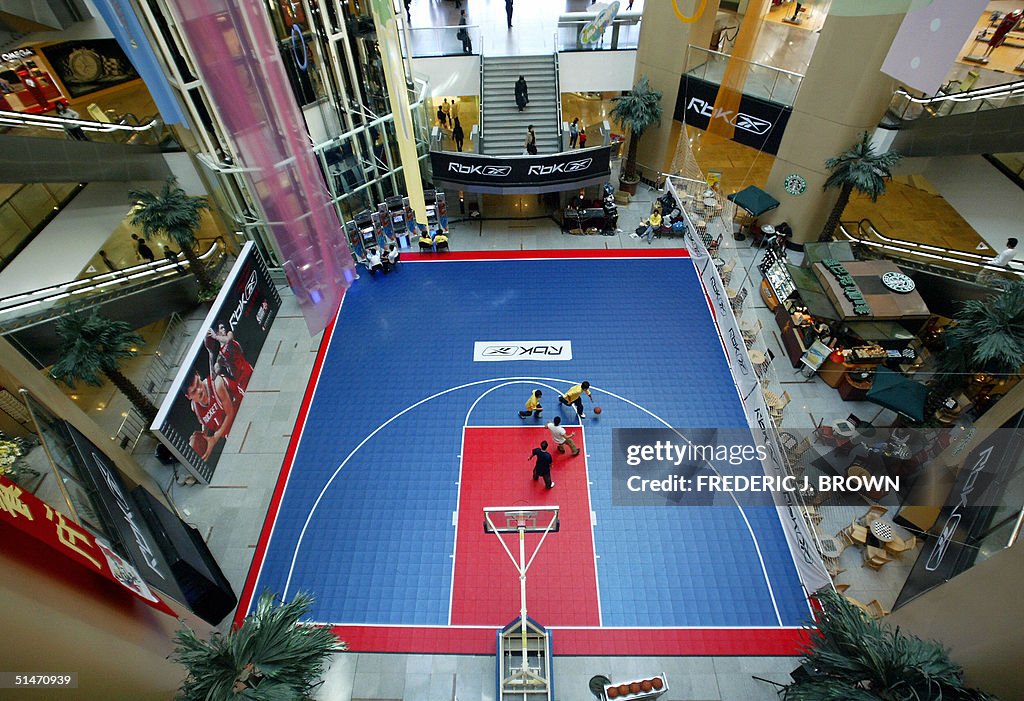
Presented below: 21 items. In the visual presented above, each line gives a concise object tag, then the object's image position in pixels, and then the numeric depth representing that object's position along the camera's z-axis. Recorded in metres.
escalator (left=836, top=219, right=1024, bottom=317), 13.48
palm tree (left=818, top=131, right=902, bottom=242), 15.06
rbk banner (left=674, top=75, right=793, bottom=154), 17.11
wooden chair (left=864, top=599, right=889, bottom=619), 10.30
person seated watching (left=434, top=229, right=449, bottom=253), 19.11
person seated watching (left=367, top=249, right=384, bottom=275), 18.55
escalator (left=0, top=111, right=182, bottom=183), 12.84
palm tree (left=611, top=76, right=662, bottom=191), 18.83
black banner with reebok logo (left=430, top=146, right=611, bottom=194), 18.19
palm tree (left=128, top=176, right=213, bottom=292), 13.80
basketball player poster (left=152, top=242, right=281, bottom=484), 12.20
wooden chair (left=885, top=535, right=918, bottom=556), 11.22
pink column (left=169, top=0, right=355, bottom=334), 11.84
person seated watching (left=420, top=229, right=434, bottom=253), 19.30
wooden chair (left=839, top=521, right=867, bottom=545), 11.53
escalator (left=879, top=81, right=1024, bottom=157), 13.34
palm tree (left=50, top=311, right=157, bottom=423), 10.87
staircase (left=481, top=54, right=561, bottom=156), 20.44
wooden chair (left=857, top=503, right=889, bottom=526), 11.84
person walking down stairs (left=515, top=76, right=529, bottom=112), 19.78
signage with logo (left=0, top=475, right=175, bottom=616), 5.18
